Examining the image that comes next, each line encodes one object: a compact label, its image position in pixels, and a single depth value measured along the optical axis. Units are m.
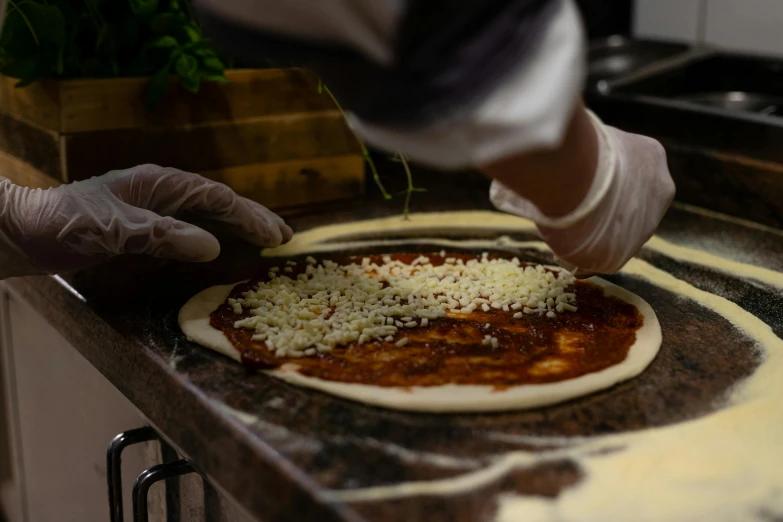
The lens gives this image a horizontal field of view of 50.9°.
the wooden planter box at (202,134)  1.25
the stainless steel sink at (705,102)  1.38
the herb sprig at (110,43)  1.20
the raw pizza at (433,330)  0.84
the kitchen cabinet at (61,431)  1.05
